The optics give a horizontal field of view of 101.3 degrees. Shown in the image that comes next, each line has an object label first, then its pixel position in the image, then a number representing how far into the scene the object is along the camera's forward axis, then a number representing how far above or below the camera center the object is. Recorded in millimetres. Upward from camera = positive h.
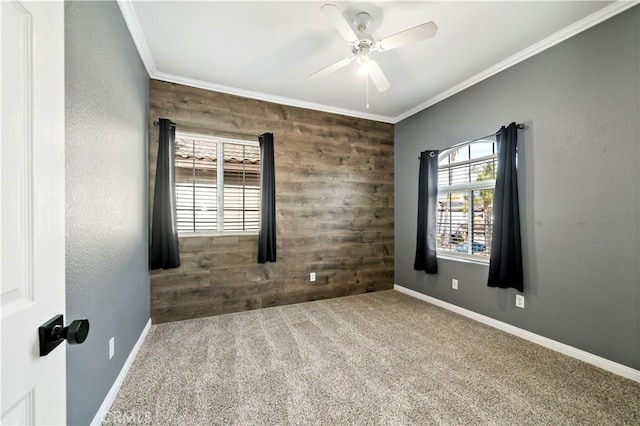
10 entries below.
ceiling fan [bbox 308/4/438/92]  1788 +1307
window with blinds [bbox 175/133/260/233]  3115 +369
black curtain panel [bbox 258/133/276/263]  3318 +147
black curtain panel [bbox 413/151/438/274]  3557 +6
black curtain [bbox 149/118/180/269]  2840 +69
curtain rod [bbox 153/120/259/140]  3040 +1013
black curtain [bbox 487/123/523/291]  2613 -62
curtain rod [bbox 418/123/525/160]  2615 +847
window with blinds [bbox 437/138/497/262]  3041 +162
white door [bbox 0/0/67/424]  524 +17
